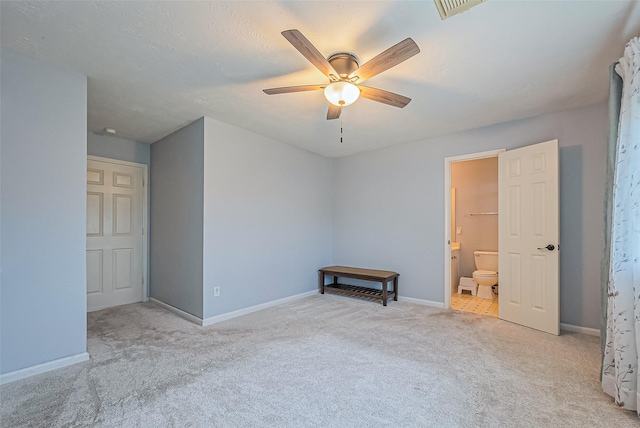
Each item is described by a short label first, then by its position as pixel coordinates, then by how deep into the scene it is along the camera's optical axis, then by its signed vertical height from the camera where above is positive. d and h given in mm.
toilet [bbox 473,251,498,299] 4465 -901
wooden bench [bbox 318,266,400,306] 4162 -992
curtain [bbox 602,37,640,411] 1800 -232
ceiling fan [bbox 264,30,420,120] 1725 +939
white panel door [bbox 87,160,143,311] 3969 -309
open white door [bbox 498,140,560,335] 3088 -250
